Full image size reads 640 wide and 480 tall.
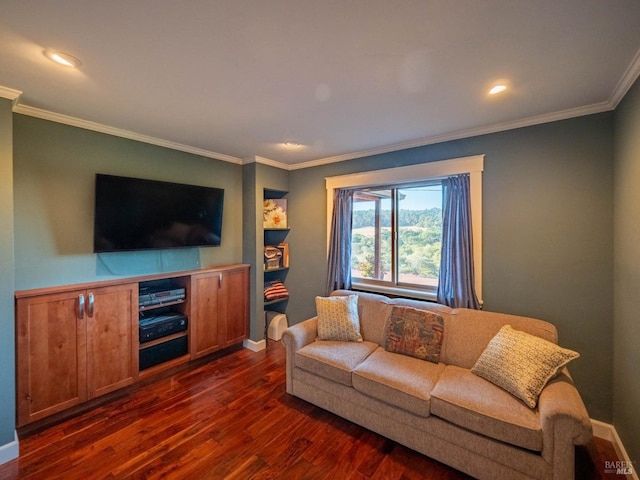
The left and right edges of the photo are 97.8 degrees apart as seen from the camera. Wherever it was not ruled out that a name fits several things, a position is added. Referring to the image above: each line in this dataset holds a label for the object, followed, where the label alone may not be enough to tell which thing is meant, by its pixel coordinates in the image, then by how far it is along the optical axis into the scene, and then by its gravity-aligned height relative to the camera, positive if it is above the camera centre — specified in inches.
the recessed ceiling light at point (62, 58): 59.8 +39.9
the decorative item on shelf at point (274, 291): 152.4 -29.3
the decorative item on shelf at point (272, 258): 153.3 -10.8
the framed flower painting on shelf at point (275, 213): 154.5 +14.5
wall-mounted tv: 99.7 +9.6
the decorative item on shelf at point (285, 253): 161.6 -8.5
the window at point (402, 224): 108.3 +6.6
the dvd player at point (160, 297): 109.7 -24.2
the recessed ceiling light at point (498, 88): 73.1 +40.2
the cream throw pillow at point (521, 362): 69.8 -33.0
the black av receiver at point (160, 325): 108.6 -35.4
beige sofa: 60.9 -41.5
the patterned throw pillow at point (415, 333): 93.4 -33.0
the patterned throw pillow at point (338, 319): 107.4 -31.9
